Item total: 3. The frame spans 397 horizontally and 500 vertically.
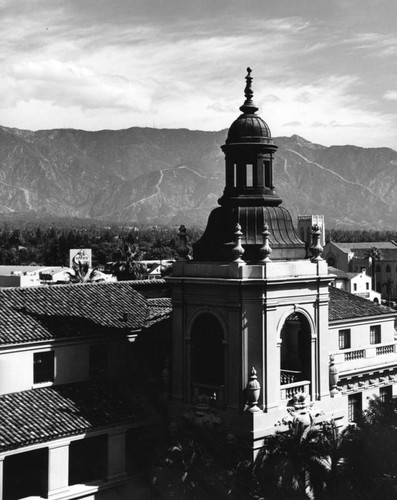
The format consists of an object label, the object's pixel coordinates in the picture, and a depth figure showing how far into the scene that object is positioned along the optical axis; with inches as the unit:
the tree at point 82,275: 2950.3
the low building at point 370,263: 6003.9
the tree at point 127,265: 3540.8
